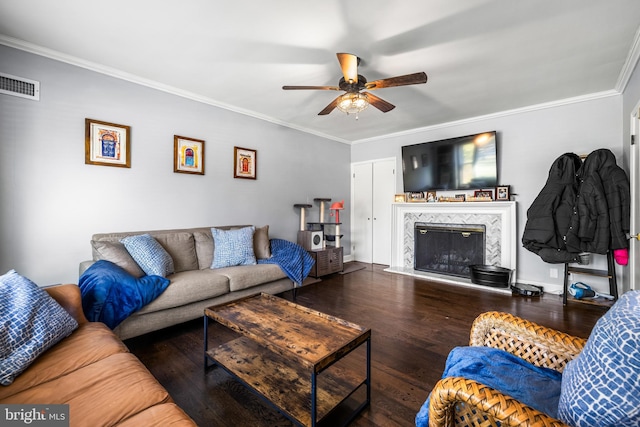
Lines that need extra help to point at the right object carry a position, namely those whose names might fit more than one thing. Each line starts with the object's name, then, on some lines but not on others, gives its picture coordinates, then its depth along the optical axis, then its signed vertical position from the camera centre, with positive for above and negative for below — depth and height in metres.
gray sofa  2.37 -0.66
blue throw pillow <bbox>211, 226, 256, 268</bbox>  3.21 -0.41
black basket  3.78 -0.86
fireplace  3.97 -0.17
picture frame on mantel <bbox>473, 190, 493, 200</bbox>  4.13 +0.32
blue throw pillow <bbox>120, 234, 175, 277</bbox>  2.57 -0.40
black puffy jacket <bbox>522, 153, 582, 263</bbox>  3.21 +0.05
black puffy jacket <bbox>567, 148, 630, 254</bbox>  2.85 +0.07
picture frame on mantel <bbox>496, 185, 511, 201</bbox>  3.93 +0.31
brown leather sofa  0.95 -0.69
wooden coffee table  1.43 -1.01
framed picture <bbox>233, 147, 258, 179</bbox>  3.93 +0.74
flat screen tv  4.10 +0.81
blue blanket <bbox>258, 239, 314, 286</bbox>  3.41 -0.59
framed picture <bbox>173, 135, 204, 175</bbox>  3.36 +0.73
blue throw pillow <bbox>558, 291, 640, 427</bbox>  0.68 -0.43
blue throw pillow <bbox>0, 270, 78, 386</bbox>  1.15 -0.52
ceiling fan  2.19 +1.12
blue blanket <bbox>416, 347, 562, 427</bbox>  1.02 -0.66
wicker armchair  0.77 -0.57
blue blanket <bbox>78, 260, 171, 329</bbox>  2.05 -0.62
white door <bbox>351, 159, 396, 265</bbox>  5.41 +0.08
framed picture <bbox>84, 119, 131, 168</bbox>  2.75 +0.71
